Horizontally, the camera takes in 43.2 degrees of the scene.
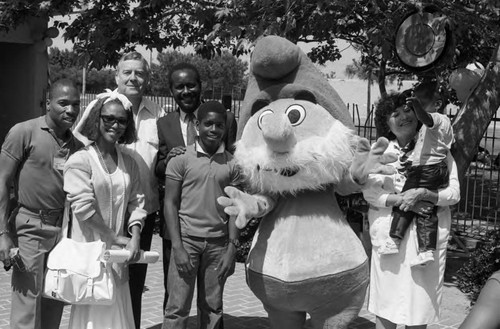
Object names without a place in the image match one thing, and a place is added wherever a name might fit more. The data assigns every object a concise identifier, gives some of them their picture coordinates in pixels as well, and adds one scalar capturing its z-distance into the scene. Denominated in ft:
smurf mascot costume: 11.18
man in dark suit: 13.91
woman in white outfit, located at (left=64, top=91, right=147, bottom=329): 11.56
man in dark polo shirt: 12.04
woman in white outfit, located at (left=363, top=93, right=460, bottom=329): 12.46
